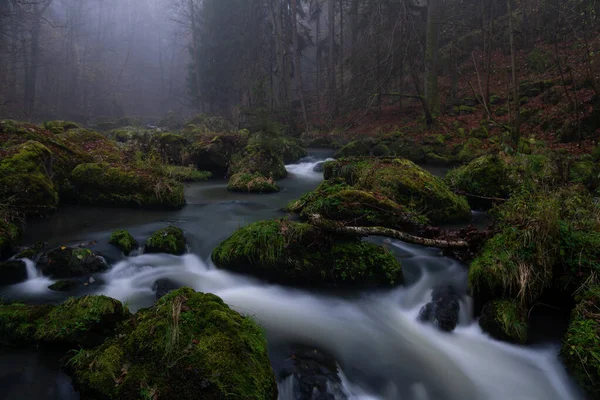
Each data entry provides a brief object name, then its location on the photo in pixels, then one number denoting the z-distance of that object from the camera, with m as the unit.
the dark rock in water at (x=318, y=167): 15.70
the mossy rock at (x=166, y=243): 6.58
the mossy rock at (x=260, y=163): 13.14
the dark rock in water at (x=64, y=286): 5.04
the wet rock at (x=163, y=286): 5.36
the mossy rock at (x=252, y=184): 11.88
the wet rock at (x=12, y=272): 5.16
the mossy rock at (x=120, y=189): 9.33
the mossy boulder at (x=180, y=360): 2.89
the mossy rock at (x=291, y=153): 17.33
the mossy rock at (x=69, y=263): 5.39
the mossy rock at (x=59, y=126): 13.13
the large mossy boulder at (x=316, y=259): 5.49
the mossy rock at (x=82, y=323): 3.63
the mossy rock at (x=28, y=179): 7.49
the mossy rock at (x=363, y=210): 6.49
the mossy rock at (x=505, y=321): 4.22
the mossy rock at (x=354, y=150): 17.10
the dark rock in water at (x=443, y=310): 4.70
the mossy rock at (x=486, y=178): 8.79
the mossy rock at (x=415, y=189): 7.86
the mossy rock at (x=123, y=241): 6.37
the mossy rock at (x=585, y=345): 3.48
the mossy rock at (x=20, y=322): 3.76
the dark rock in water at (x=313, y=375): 3.60
